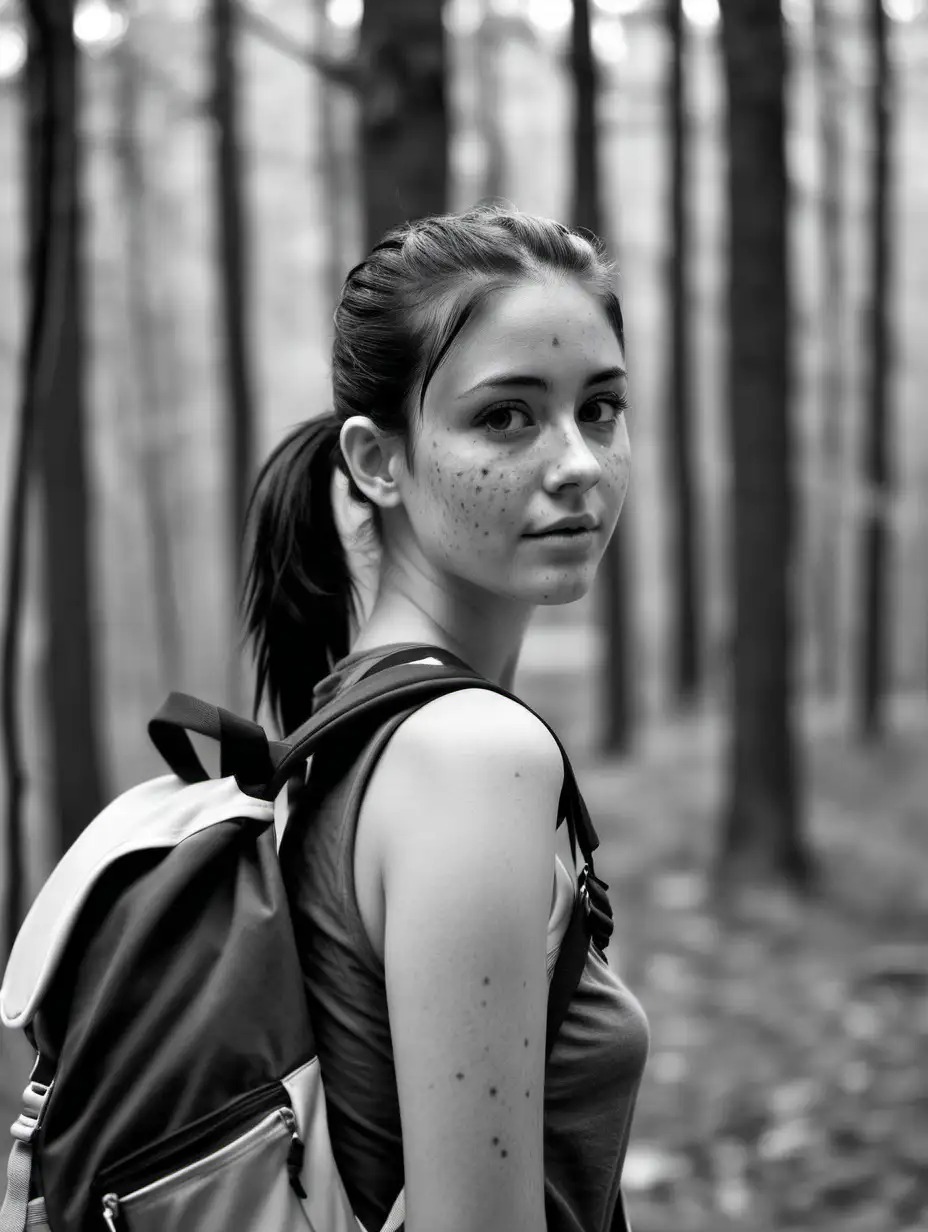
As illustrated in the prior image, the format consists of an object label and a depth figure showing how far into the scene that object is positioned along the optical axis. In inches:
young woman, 59.3
